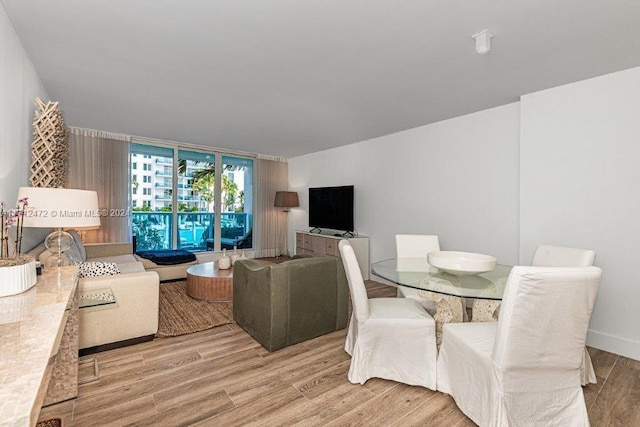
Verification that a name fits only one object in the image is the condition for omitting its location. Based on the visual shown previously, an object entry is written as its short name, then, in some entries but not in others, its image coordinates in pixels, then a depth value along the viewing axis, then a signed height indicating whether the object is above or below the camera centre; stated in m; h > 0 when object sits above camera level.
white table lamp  1.71 +0.00
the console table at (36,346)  0.63 -0.38
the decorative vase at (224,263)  3.91 -0.69
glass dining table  1.89 -0.50
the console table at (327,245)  4.89 -0.62
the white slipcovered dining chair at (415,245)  3.14 -0.36
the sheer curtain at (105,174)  4.61 +0.61
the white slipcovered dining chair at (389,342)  1.97 -0.88
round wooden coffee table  3.54 -0.89
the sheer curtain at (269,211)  6.64 +0.01
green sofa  2.40 -0.76
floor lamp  6.51 +0.25
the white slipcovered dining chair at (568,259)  2.02 -0.36
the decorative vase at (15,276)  1.29 -0.29
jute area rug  2.83 -1.10
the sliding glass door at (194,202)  5.50 +0.19
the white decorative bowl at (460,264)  2.11 -0.39
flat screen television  5.20 +0.07
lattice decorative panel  2.55 +0.59
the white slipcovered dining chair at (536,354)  1.38 -0.72
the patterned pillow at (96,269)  2.42 -0.48
